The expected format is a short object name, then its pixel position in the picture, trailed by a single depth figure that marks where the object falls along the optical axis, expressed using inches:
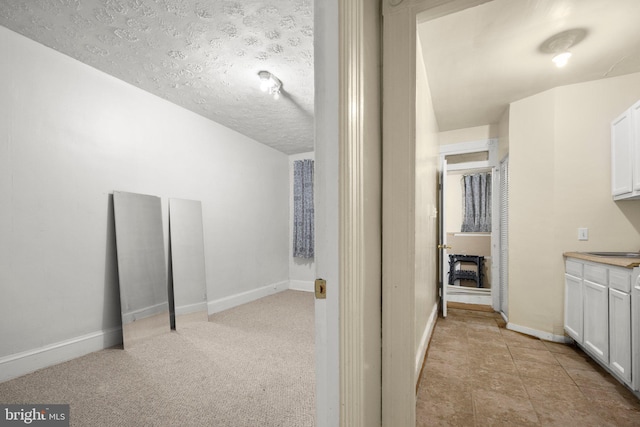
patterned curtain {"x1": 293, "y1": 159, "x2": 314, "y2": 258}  204.7
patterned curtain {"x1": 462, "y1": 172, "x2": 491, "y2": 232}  221.9
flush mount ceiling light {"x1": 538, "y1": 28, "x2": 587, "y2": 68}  83.9
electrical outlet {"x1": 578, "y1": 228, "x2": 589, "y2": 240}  113.2
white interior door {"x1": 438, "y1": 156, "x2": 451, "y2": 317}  144.2
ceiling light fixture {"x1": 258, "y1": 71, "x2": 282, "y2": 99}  106.2
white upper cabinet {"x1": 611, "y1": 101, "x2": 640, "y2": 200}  94.7
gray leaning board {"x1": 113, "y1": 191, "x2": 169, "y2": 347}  109.3
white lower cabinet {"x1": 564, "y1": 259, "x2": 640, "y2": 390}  77.7
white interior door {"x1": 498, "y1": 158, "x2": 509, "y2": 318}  141.0
